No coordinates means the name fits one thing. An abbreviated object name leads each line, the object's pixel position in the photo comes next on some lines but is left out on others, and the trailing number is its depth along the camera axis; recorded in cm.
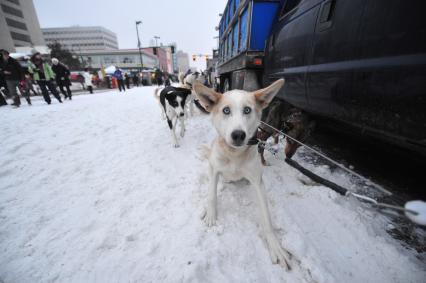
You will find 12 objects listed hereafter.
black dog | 399
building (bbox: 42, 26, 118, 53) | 9812
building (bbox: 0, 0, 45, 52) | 4644
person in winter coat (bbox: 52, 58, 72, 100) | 955
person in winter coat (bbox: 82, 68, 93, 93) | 1503
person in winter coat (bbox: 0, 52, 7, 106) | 867
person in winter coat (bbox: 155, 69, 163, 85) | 2816
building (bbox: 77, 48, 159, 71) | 6303
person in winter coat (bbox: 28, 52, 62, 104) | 788
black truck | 111
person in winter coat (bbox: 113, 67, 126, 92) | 1804
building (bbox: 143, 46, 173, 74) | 7989
